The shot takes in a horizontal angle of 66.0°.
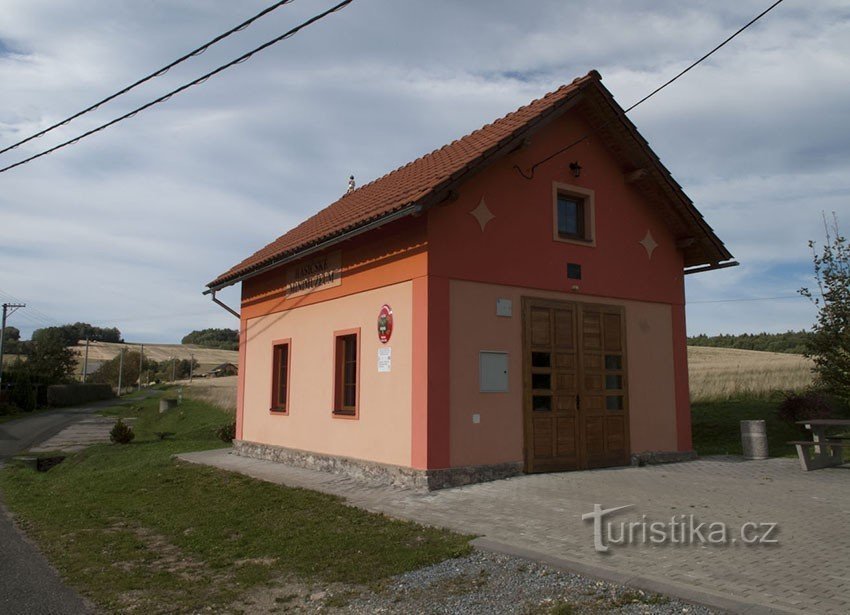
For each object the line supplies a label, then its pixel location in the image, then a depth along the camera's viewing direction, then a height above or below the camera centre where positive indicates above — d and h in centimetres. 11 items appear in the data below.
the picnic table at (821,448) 1038 -110
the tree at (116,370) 7200 +139
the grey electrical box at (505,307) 1022 +117
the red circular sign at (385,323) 1010 +92
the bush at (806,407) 1562 -62
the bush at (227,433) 1789 -136
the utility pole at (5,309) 4516 +523
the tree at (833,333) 1559 +120
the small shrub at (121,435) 1959 -153
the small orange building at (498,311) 955 +120
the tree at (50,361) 5278 +191
